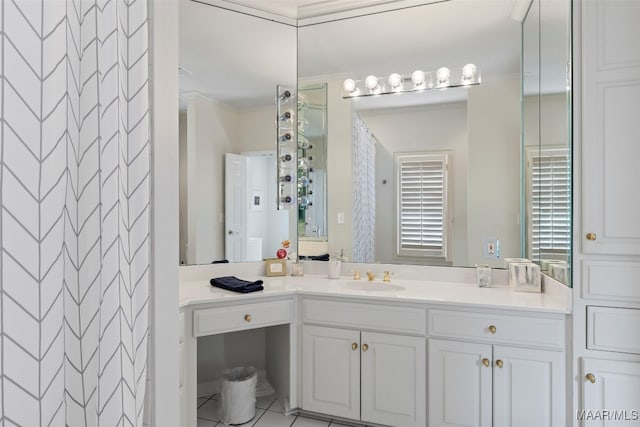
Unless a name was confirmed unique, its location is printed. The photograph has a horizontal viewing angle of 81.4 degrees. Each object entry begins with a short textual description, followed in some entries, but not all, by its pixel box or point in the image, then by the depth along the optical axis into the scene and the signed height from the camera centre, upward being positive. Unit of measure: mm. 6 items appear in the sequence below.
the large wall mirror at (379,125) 2354 +604
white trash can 2256 -1164
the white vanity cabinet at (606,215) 1612 -13
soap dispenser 2666 -414
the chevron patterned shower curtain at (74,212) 449 -2
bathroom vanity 1805 -728
